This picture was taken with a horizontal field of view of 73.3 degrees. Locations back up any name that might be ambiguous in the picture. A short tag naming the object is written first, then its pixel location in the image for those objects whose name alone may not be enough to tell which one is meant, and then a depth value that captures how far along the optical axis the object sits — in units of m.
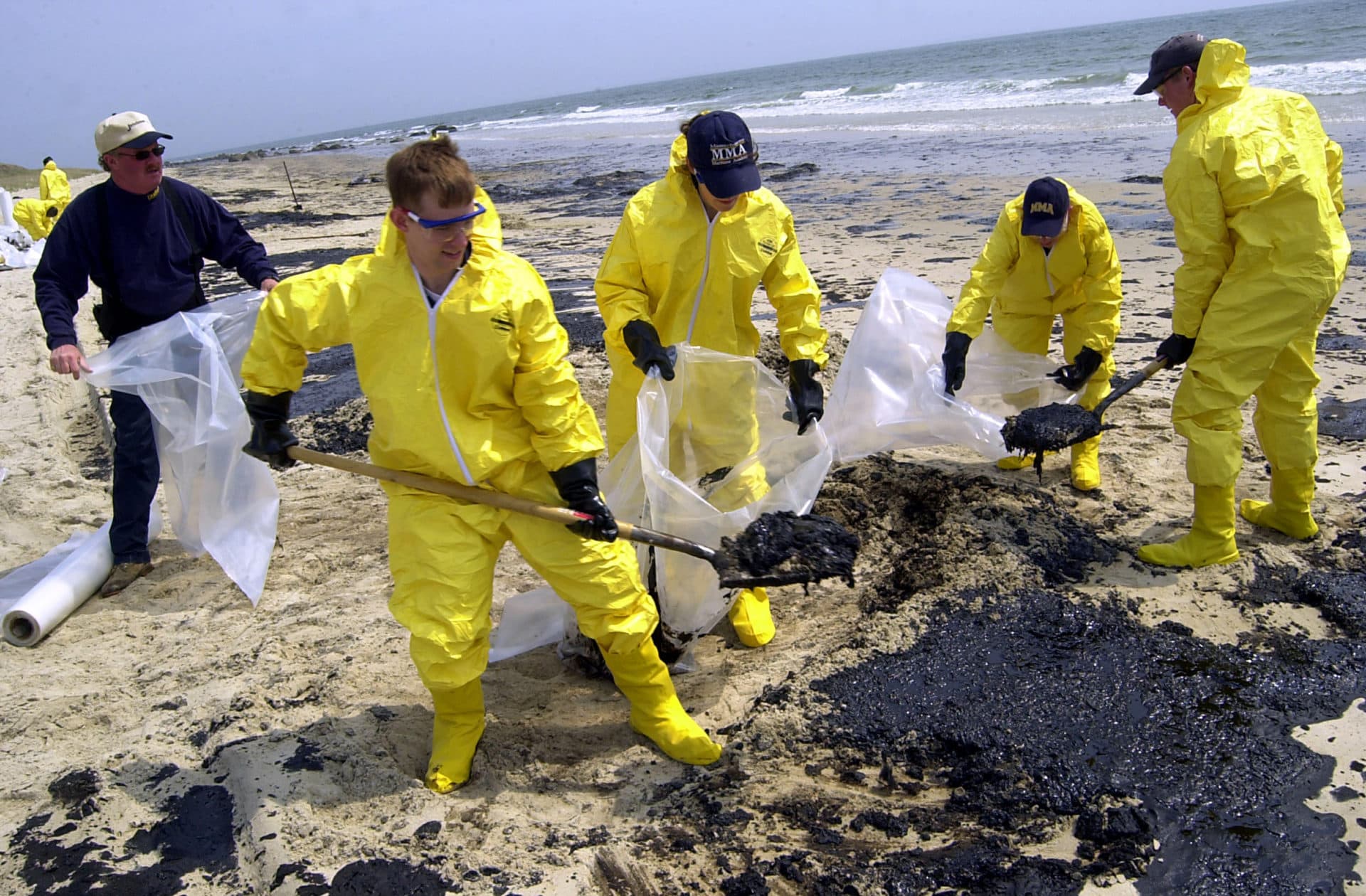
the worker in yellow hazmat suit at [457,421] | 2.19
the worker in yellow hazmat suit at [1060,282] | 3.80
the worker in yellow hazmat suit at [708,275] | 2.83
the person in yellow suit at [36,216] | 12.05
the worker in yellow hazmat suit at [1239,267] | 3.00
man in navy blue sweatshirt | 3.31
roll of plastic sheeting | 3.26
